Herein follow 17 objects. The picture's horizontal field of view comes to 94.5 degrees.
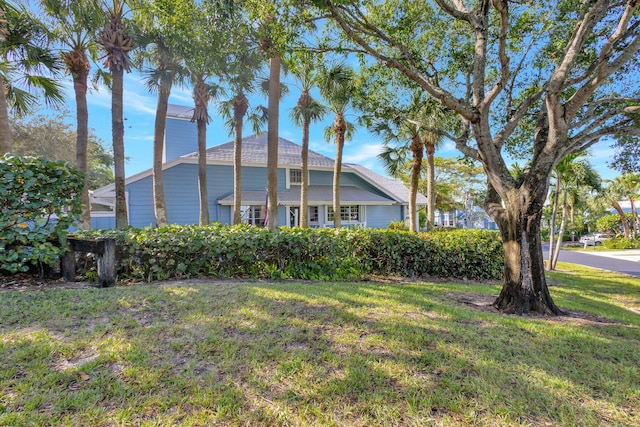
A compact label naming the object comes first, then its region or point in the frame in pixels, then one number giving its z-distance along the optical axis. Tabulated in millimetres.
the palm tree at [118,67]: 9375
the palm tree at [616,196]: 25344
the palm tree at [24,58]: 7266
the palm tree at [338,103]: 10289
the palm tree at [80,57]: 8306
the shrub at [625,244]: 24594
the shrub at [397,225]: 18641
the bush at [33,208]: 4258
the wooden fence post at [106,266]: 4789
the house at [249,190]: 14141
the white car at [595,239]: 27244
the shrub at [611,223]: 28530
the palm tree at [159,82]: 10570
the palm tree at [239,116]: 12633
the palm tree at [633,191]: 23438
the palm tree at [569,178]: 11384
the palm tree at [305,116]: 12289
